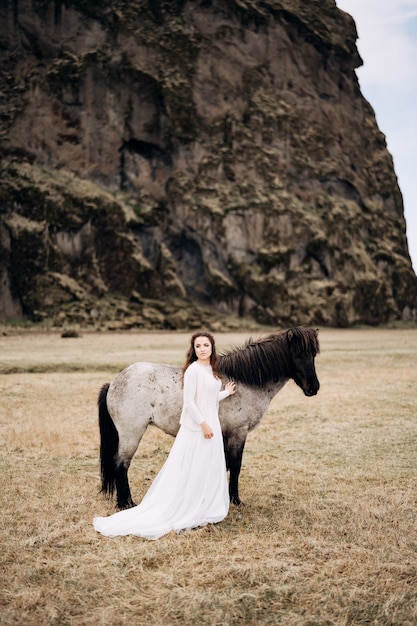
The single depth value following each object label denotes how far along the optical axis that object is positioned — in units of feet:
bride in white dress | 21.71
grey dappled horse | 24.95
